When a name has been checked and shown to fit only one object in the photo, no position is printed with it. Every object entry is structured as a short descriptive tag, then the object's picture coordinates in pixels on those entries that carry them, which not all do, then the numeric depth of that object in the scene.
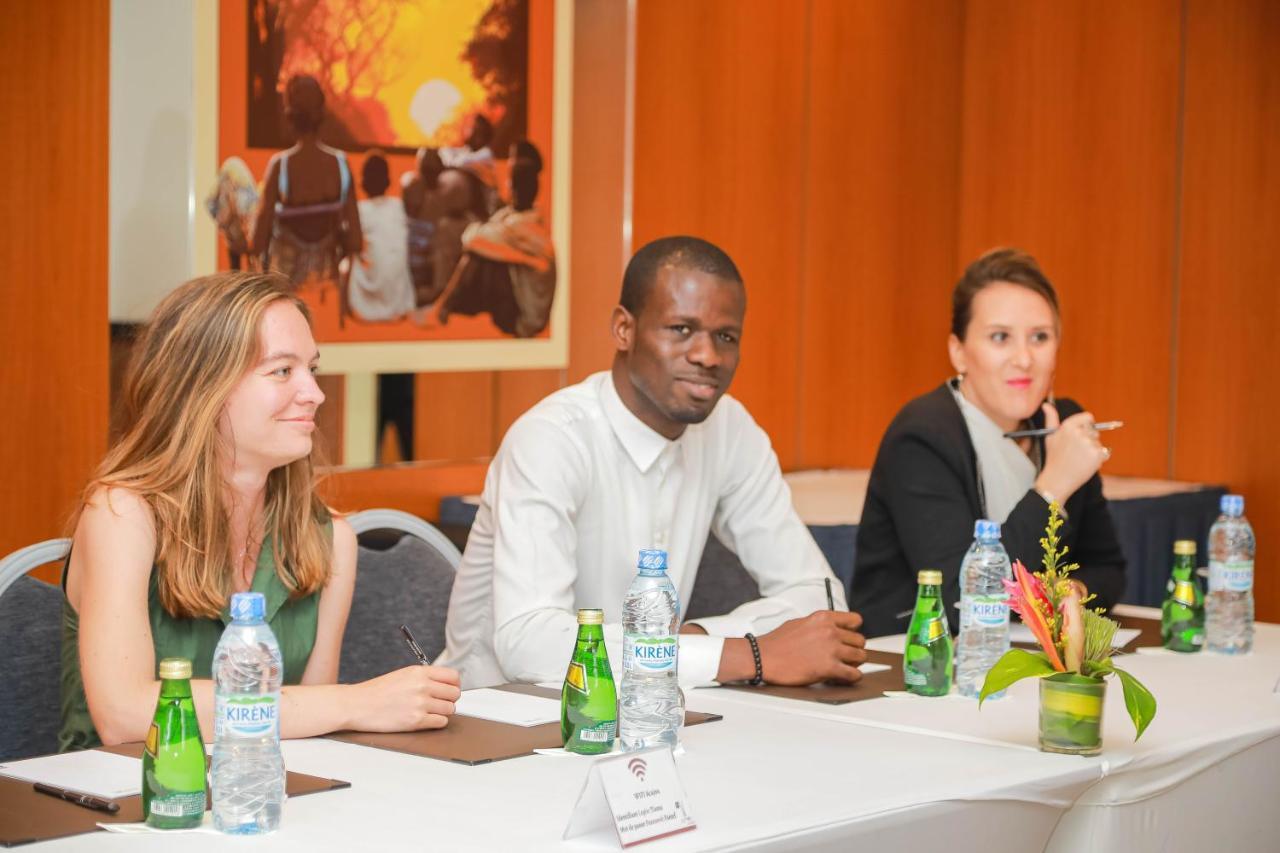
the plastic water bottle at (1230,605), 2.91
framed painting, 4.20
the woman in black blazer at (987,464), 3.16
